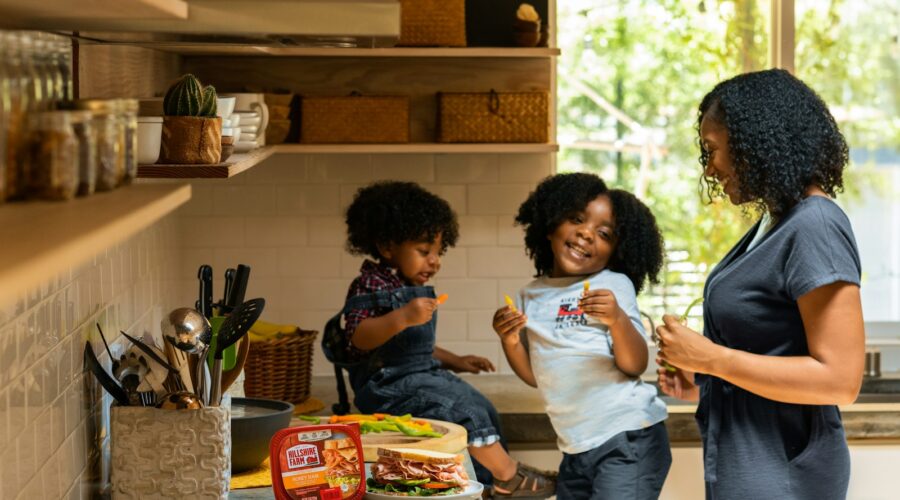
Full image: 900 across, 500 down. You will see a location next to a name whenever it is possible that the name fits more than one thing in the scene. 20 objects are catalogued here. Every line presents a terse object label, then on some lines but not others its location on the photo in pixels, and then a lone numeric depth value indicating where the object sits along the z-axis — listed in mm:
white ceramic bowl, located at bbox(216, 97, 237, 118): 2584
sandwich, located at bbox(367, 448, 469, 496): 2383
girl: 3383
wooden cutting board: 2812
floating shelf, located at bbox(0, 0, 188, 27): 1252
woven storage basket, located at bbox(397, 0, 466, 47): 4066
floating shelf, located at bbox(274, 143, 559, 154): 4086
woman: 2479
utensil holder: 2152
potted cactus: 2188
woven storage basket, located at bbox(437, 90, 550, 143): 4137
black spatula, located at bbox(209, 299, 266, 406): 2299
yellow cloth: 2492
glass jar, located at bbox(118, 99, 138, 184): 1395
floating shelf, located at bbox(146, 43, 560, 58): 3996
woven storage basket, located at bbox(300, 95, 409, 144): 4129
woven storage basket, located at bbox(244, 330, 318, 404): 3807
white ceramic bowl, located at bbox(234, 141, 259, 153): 2842
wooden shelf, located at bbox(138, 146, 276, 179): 2074
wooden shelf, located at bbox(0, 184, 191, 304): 778
